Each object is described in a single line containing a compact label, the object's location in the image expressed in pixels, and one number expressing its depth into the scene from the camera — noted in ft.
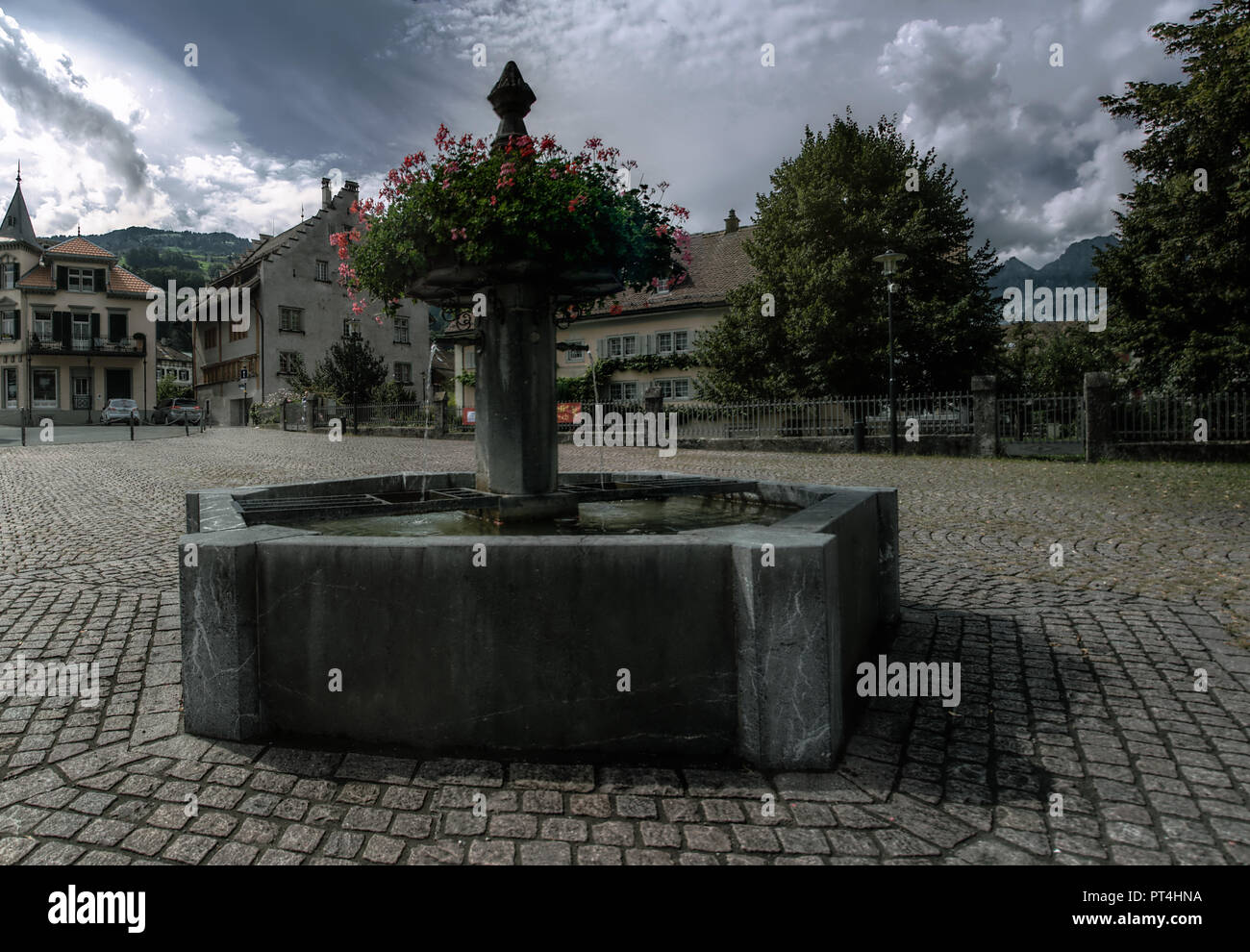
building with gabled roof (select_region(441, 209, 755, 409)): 125.59
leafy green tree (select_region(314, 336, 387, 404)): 124.57
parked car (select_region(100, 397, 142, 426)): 148.77
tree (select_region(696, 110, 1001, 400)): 86.53
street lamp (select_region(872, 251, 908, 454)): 68.13
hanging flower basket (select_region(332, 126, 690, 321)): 13.56
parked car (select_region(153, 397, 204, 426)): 159.12
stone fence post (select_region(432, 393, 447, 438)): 108.27
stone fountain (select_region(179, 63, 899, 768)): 9.51
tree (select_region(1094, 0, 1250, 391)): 67.26
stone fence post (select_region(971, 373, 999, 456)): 67.26
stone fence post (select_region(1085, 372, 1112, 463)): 61.77
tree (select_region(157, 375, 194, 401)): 301.02
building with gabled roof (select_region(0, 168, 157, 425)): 168.14
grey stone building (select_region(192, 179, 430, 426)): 159.22
